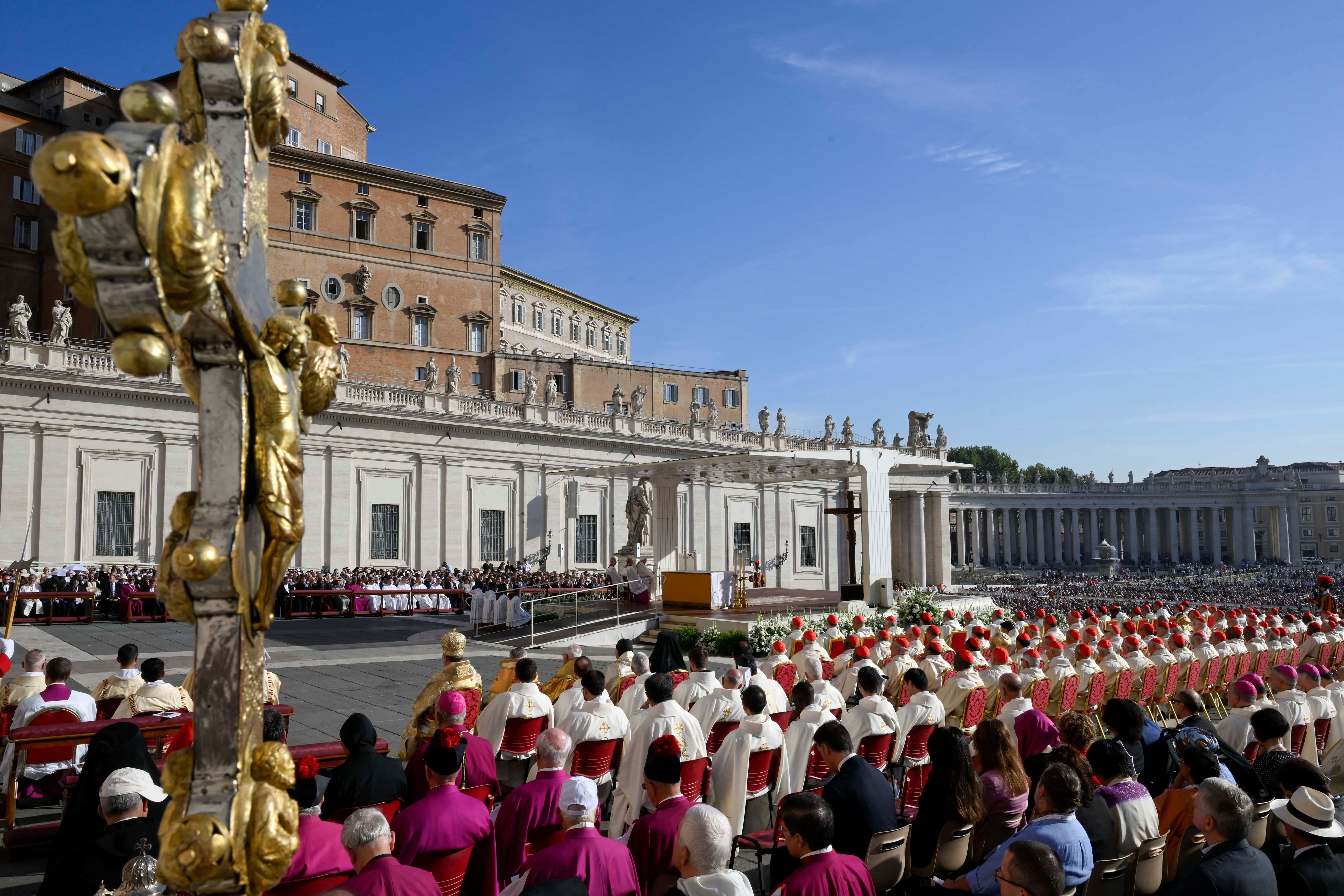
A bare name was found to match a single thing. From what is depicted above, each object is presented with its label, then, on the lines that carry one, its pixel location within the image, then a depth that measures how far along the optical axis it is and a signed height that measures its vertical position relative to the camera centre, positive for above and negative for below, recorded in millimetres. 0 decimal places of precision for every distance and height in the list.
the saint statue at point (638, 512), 33750 +678
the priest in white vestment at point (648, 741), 8070 -1902
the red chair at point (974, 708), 11758 -2340
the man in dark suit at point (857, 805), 6465 -1962
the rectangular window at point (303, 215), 47469 +16539
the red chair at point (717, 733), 9898 -2203
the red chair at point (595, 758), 8961 -2243
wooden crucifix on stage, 29031 -288
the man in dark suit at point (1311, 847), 5262 -1915
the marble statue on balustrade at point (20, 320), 31531 +7485
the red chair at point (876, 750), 9094 -2220
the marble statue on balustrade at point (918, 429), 64250 +6943
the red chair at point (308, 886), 4941 -1910
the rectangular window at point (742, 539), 54344 -559
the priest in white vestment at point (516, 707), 9508 -1831
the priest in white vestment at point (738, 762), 8258 -2104
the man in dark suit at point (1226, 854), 5039 -1849
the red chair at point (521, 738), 9602 -2177
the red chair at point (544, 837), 6195 -2070
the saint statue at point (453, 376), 41781 +7158
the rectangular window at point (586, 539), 45781 -408
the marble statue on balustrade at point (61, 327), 32031 +7370
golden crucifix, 1566 +318
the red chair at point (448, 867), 5562 -2063
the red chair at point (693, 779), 8078 -2216
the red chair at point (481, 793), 6996 -2024
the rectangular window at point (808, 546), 58000 -1106
